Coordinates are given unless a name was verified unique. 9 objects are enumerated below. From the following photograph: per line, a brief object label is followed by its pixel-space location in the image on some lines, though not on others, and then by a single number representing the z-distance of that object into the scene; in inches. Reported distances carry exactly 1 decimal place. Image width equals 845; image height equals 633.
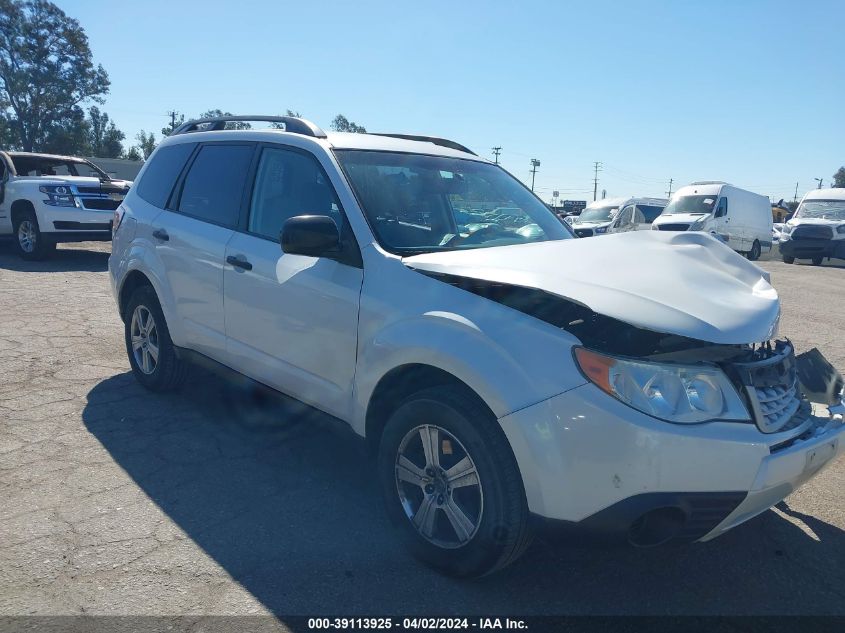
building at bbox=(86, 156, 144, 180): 2024.4
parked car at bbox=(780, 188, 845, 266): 764.6
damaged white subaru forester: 94.9
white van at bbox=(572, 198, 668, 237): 806.5
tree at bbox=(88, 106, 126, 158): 2554.1
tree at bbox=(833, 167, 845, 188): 3725.4
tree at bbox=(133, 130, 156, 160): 3016.2
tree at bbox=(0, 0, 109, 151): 2015.3
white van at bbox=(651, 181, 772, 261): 765.9
